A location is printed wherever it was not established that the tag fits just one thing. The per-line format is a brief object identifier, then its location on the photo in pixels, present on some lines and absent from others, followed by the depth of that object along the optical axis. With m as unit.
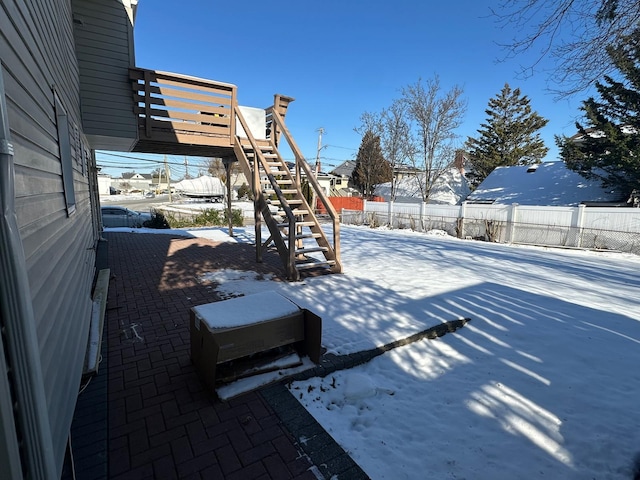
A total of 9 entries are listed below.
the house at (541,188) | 16.27
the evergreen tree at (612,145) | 13.21
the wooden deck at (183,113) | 6.28
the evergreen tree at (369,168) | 26.30
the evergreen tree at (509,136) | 28.42
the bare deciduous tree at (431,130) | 18.66
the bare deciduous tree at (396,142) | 20.47
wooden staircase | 5.55
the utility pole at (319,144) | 33.70
